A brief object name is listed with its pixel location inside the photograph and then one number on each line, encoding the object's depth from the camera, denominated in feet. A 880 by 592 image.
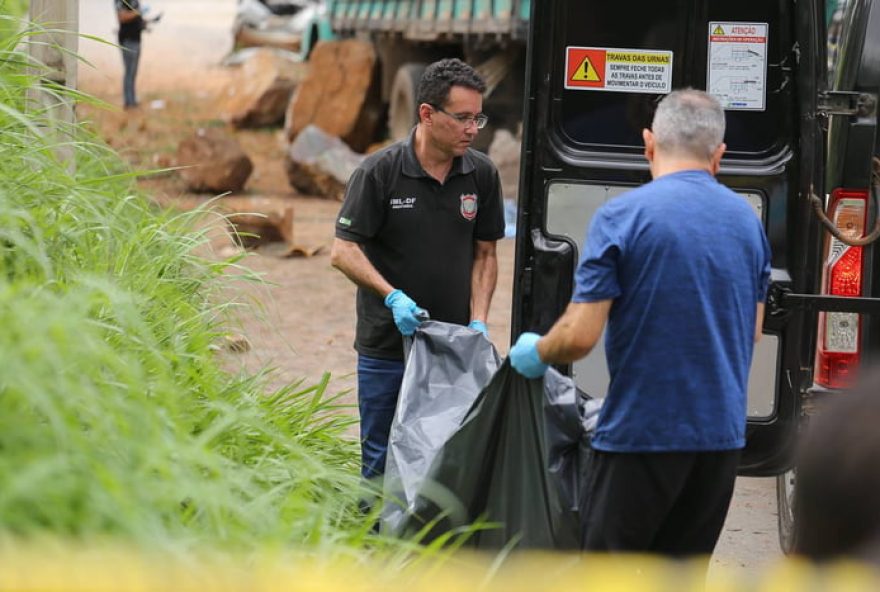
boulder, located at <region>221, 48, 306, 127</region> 61.62
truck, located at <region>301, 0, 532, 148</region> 46.32
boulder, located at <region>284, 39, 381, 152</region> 55.72
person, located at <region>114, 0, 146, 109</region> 59.93
